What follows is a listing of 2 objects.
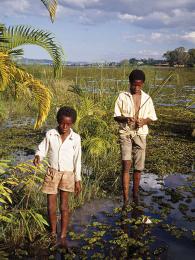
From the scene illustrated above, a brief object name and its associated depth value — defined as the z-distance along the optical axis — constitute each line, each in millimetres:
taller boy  5773
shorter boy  4453
